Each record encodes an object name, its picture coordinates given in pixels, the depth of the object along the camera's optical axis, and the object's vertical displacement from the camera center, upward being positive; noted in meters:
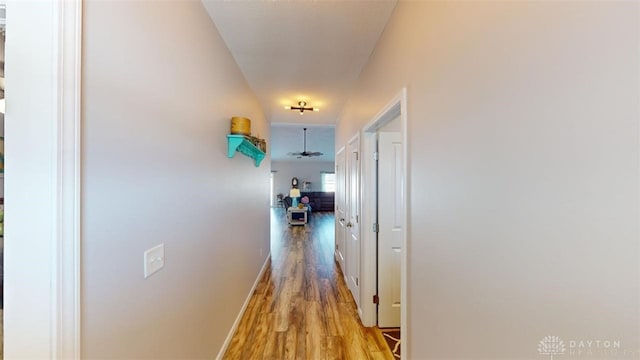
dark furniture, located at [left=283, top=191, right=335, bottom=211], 12.20 -0.84
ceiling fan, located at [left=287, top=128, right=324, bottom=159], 6.68 +1.28
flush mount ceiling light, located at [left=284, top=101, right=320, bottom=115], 3.62 +1.15
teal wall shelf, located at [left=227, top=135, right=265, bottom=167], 2.14 +0.36
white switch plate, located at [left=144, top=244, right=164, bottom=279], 1.08 -0.35
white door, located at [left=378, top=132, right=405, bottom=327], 2.40 -0.42
